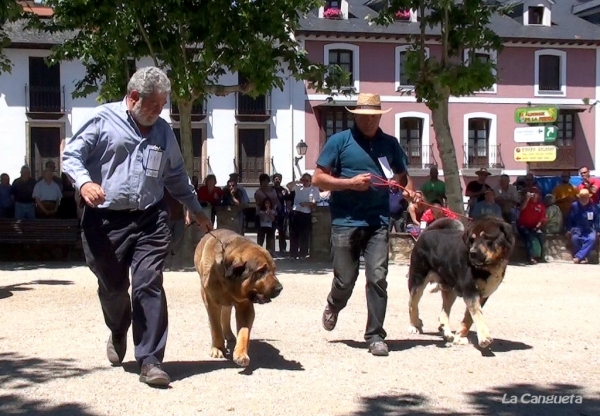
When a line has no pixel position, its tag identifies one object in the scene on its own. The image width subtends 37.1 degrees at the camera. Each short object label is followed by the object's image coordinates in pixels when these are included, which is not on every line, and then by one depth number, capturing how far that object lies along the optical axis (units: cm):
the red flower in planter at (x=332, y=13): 3991
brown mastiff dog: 616
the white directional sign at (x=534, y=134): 4078
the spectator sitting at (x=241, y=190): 1884
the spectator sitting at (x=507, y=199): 1789
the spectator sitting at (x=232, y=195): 1848
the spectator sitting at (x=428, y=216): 1489
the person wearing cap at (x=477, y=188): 1817
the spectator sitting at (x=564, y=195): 1852
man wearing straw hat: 736
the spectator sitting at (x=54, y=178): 1773
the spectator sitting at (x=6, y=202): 1827
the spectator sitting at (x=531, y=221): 1734
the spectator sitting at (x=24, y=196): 1794
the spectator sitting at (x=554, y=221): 1781
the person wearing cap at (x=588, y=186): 1794
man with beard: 594
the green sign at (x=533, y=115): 4062
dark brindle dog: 721
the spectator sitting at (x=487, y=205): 1692
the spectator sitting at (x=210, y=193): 1833
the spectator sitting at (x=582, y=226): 1725
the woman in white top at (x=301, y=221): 1755
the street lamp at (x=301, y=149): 3816
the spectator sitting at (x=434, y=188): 1803
